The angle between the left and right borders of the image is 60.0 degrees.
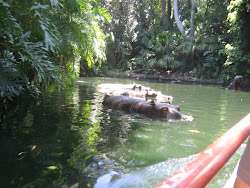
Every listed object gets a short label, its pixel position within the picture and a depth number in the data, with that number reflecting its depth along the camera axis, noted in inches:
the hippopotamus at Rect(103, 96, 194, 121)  207.0
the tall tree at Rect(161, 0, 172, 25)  1087.9
